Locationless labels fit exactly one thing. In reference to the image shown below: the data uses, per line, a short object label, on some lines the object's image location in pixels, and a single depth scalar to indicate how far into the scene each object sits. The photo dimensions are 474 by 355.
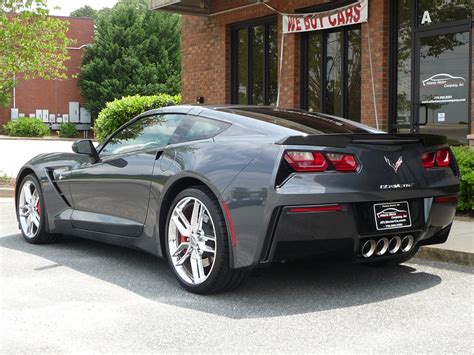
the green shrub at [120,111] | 16.56
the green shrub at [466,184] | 7.93
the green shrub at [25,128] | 41.53
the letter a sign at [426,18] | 11.00
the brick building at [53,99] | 45.31
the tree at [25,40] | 14.64
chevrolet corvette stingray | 4.26
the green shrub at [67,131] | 43.19
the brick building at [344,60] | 10.72
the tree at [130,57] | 42.97
